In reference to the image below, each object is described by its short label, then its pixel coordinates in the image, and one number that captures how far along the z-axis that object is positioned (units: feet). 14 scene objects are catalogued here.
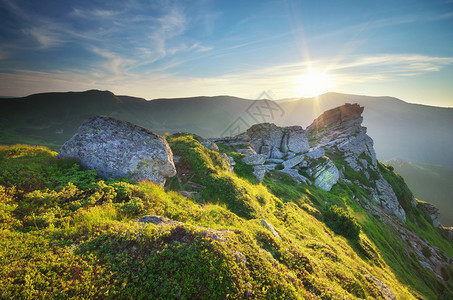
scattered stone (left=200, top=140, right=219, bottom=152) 60.35
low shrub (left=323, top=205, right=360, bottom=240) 52.21
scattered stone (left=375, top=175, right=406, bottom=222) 133.69
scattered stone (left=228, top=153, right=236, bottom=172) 60.23
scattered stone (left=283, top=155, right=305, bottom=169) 100.05
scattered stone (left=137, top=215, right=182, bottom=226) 18.97
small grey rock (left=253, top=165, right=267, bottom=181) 59.80
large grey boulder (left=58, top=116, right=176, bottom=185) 30.42
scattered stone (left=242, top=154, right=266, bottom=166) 65.04
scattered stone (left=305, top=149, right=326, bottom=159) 109.14
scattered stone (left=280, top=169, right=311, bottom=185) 85.87
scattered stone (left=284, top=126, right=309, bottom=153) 132.98
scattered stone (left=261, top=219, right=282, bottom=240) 26.81
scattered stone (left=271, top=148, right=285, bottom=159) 119.96
